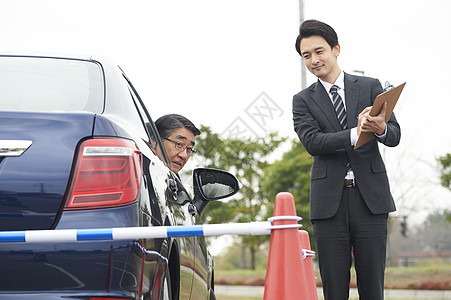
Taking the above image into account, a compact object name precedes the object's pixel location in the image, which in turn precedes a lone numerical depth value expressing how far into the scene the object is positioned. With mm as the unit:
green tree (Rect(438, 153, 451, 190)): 28406
